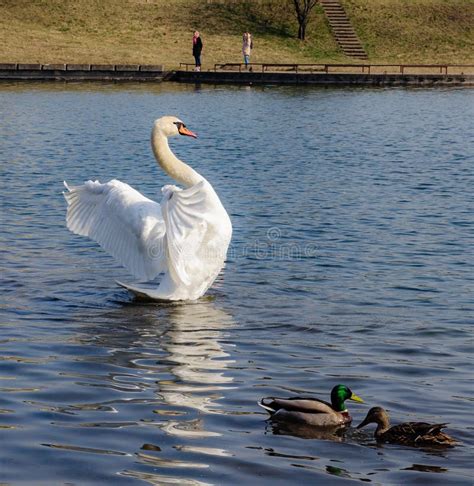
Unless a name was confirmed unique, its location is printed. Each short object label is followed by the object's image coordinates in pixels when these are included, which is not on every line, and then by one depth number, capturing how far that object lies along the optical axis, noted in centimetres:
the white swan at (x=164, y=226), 1100
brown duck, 748
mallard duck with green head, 796
